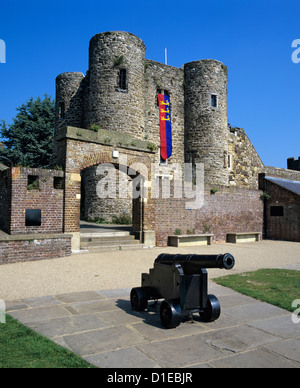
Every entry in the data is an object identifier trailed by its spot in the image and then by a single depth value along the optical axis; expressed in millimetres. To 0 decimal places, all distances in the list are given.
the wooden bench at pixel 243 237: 18312
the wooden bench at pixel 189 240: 15258
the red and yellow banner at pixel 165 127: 25281
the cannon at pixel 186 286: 4672
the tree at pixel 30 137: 28438
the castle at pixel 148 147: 12305
